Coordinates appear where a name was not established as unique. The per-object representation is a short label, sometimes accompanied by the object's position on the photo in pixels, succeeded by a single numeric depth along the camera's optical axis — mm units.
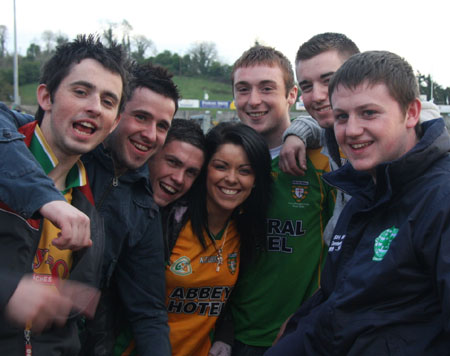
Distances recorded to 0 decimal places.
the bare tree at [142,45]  67150
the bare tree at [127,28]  67962
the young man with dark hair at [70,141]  1960
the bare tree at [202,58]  67250
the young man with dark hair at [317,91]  3006
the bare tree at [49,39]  62641
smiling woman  2865
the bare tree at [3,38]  59297
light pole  22297
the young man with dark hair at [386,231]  1613
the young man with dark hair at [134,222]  2510
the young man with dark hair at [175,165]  3051
